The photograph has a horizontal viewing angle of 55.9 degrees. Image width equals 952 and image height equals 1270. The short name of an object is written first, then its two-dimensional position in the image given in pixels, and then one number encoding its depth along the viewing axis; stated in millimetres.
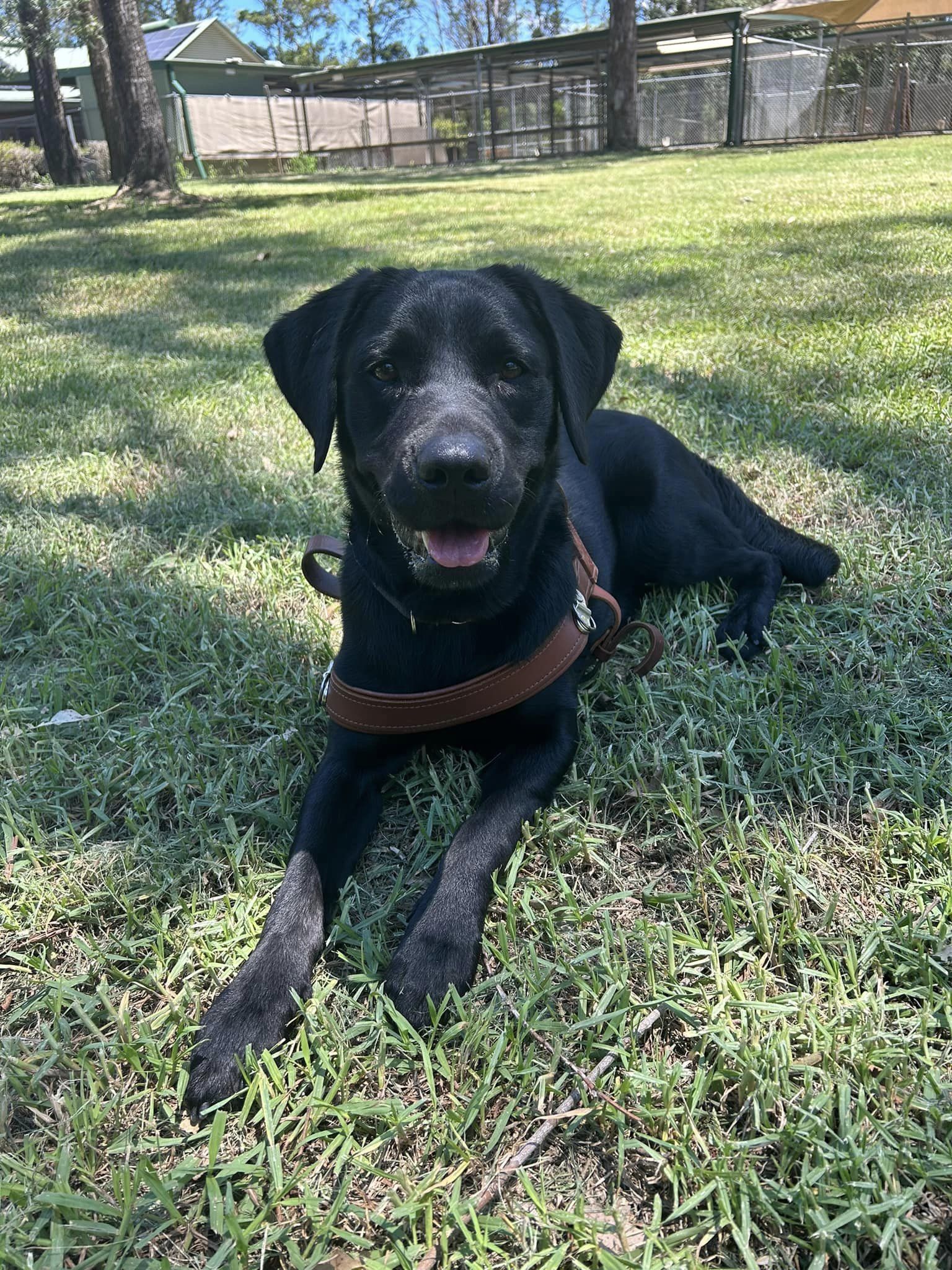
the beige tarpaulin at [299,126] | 29000
